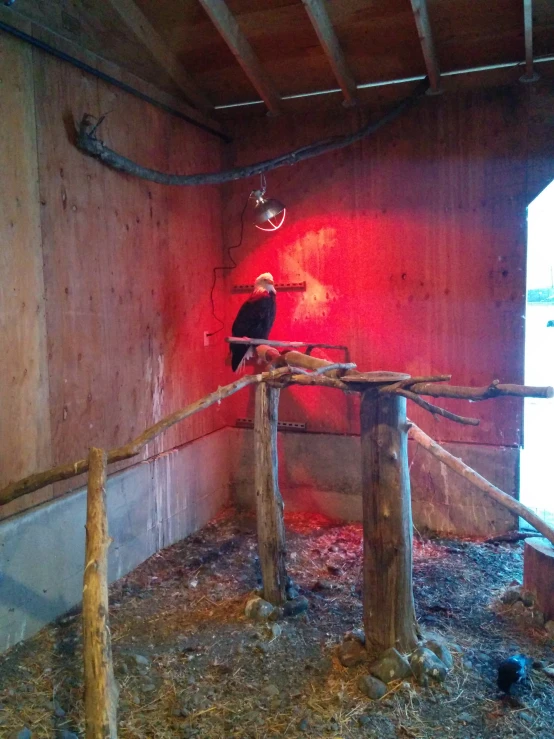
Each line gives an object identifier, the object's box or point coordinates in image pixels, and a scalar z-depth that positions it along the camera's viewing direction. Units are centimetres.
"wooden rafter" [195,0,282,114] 332
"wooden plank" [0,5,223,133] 278
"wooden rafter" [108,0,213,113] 340
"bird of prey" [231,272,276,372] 409
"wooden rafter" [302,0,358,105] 328
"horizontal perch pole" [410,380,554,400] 202
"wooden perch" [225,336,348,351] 355
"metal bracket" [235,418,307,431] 458
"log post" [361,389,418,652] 246
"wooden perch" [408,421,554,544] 254
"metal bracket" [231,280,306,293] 450
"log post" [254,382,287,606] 306
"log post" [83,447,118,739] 154
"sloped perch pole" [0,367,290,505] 221
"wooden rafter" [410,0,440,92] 318
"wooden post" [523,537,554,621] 284
